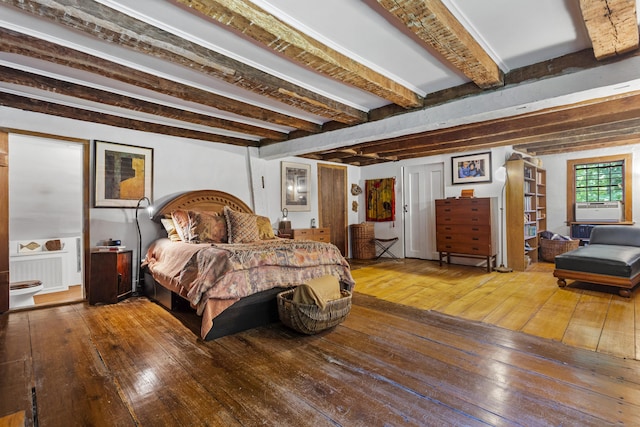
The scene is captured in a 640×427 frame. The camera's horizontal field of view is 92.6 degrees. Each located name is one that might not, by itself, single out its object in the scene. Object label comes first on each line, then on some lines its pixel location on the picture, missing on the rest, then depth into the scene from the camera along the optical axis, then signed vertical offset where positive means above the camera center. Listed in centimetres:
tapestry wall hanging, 690 +37
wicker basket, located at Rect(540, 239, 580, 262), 571 -65
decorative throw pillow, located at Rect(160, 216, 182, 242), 396 -15
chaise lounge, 365 -64
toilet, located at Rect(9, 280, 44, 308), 359 -87
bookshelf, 527 -3
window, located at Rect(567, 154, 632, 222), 570 +61
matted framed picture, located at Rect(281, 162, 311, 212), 589 +60
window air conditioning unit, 570 +2
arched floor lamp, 411 -31
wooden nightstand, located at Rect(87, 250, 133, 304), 360 -70
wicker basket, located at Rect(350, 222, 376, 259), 673 -56
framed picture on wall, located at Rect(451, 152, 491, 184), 561 +87
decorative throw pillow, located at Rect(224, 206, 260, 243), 392 -13
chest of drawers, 515 -24
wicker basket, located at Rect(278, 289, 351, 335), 258 -85
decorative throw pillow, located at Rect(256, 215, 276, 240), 434 -17
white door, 638 +17
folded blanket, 265 -69
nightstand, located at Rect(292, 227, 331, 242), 549 -33
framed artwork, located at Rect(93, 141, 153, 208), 388 +59
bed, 265 -52
